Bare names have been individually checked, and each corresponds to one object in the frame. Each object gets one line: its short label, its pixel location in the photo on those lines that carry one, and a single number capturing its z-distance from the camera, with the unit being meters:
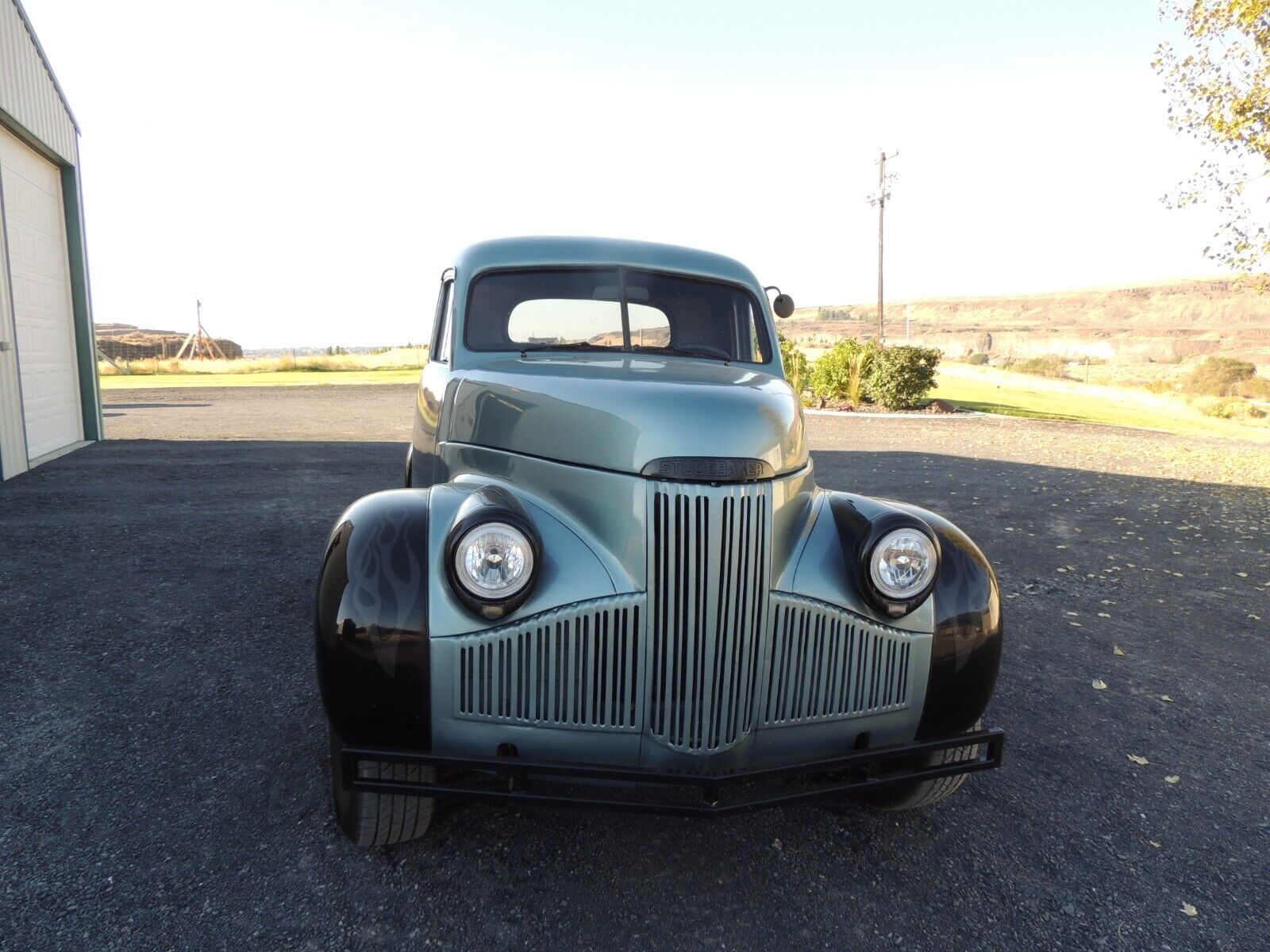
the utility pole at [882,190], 27.70
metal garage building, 8.66
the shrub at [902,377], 17.34
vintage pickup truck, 2.13
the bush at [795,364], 18.55
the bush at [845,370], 18.09
